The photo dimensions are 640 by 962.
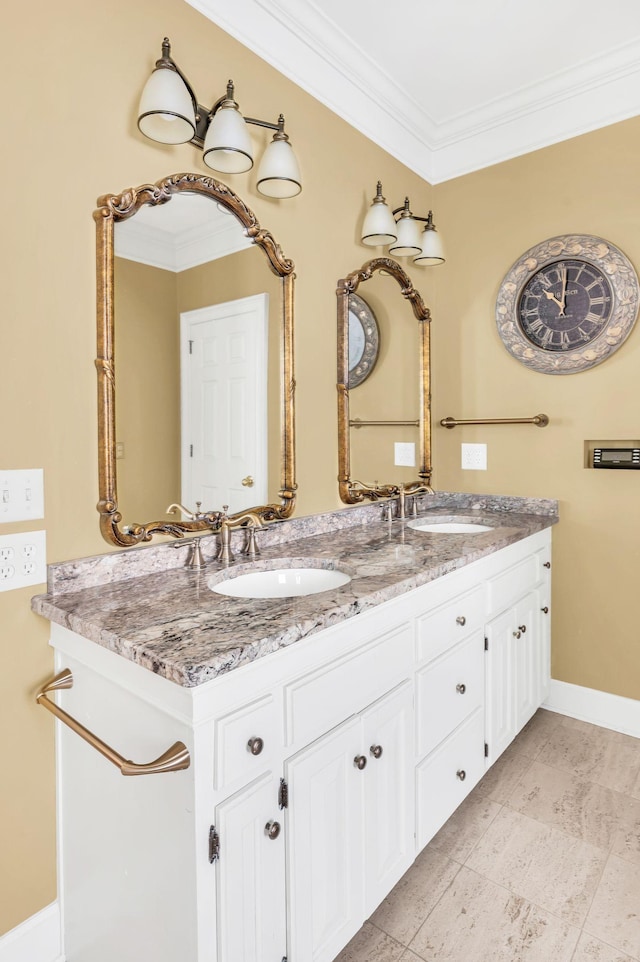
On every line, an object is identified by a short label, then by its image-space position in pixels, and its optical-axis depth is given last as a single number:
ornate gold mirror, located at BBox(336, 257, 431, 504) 2.22
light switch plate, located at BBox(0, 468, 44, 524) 1.27
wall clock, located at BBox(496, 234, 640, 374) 2.27
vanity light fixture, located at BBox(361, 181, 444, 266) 2.22
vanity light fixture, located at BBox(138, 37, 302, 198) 1.44
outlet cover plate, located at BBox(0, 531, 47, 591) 1.27
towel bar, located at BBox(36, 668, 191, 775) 0.94
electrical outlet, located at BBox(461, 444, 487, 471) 2.69
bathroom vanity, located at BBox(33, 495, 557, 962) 0.99
